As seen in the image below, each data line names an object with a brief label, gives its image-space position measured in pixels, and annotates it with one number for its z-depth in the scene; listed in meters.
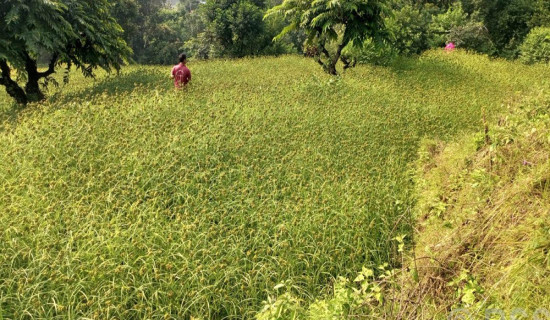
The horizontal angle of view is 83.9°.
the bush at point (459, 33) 15.48
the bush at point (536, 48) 13.94
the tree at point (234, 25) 16.84
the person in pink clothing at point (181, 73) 7.80
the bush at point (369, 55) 12.28
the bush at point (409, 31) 14.41
